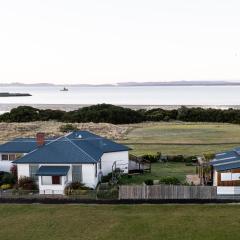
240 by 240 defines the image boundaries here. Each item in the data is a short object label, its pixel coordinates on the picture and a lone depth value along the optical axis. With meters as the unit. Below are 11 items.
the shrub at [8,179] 38.66
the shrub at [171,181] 34.81
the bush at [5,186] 37.09
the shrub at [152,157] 49.84
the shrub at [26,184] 36.19
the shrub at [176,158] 50.31
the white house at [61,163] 35.47
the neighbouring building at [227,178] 33.09
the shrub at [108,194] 33.38
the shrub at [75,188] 34.78
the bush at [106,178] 40.19
